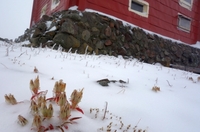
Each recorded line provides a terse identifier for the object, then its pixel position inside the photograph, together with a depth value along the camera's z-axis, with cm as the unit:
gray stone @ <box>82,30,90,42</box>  517
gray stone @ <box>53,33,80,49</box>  470
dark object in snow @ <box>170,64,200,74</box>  600
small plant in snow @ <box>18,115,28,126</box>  84
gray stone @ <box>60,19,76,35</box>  476
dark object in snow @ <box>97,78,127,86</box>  175
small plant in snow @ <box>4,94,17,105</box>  98
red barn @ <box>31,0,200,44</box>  605
